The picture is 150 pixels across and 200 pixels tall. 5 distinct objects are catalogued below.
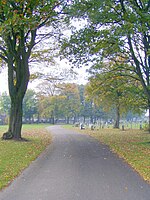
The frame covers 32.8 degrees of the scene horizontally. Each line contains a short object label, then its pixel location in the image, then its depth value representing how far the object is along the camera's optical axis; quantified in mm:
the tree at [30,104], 70988
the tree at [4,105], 75488
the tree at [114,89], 24394
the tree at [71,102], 66688
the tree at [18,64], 17375
